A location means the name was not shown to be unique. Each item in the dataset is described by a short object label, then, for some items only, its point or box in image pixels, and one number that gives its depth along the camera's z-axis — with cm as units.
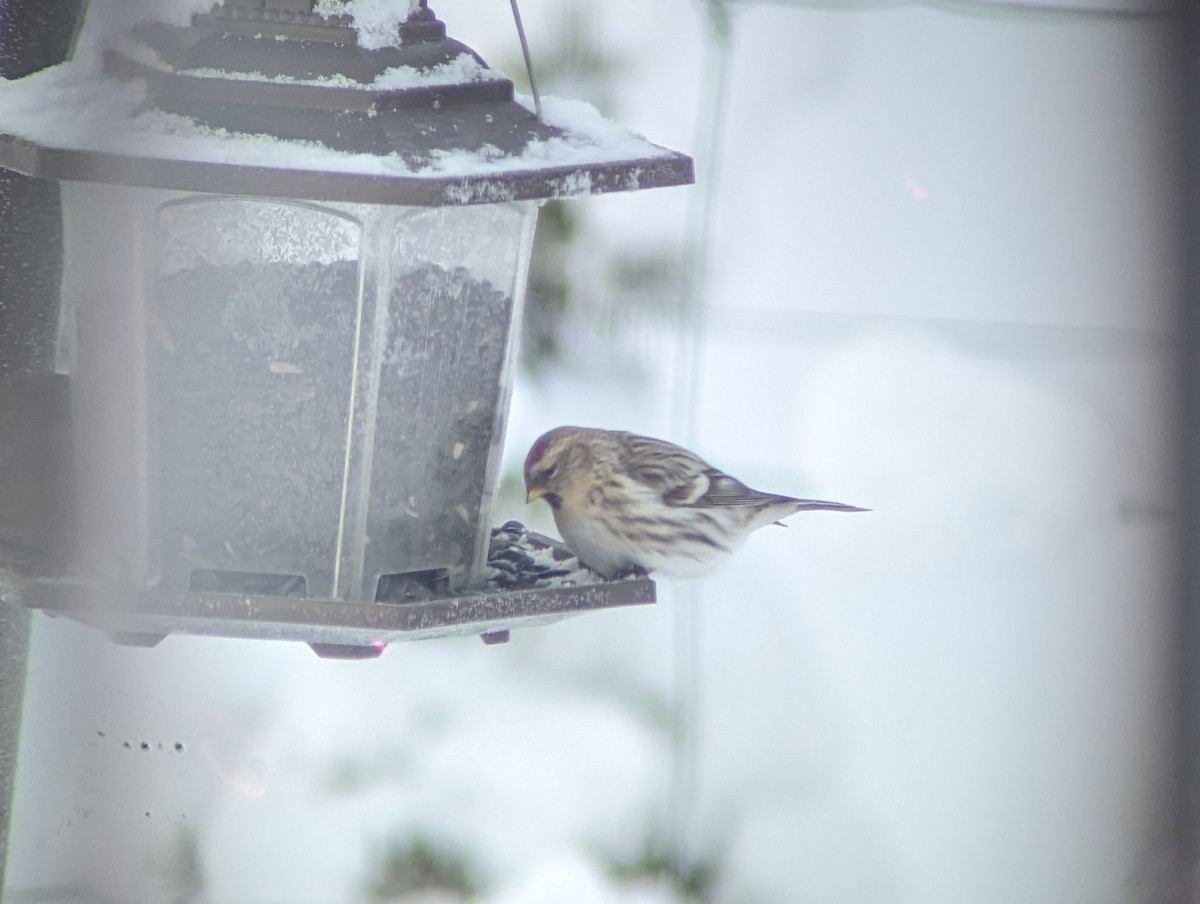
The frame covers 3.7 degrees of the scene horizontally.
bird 646
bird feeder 621
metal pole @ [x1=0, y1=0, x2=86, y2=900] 628
